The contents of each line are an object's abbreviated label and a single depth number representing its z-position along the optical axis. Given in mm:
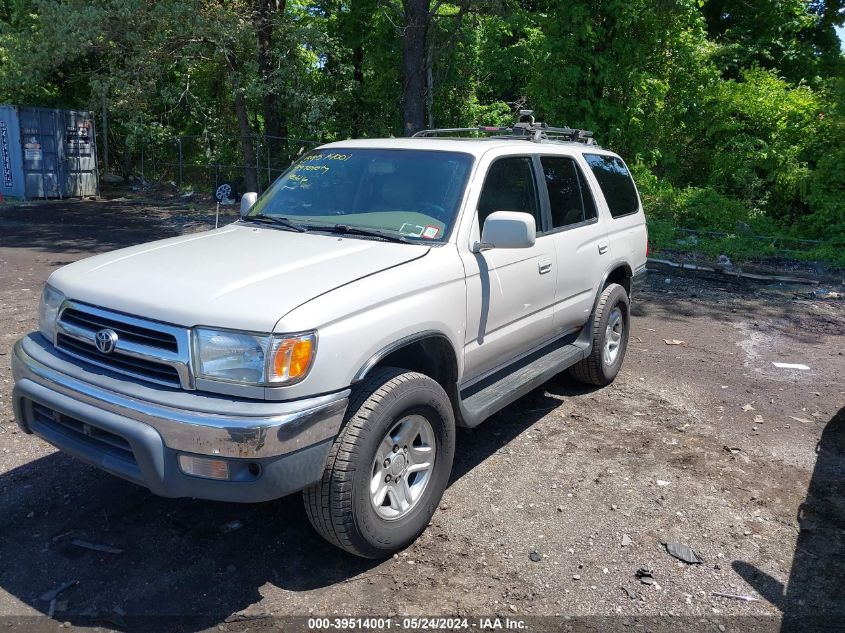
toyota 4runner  3092
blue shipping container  18719
